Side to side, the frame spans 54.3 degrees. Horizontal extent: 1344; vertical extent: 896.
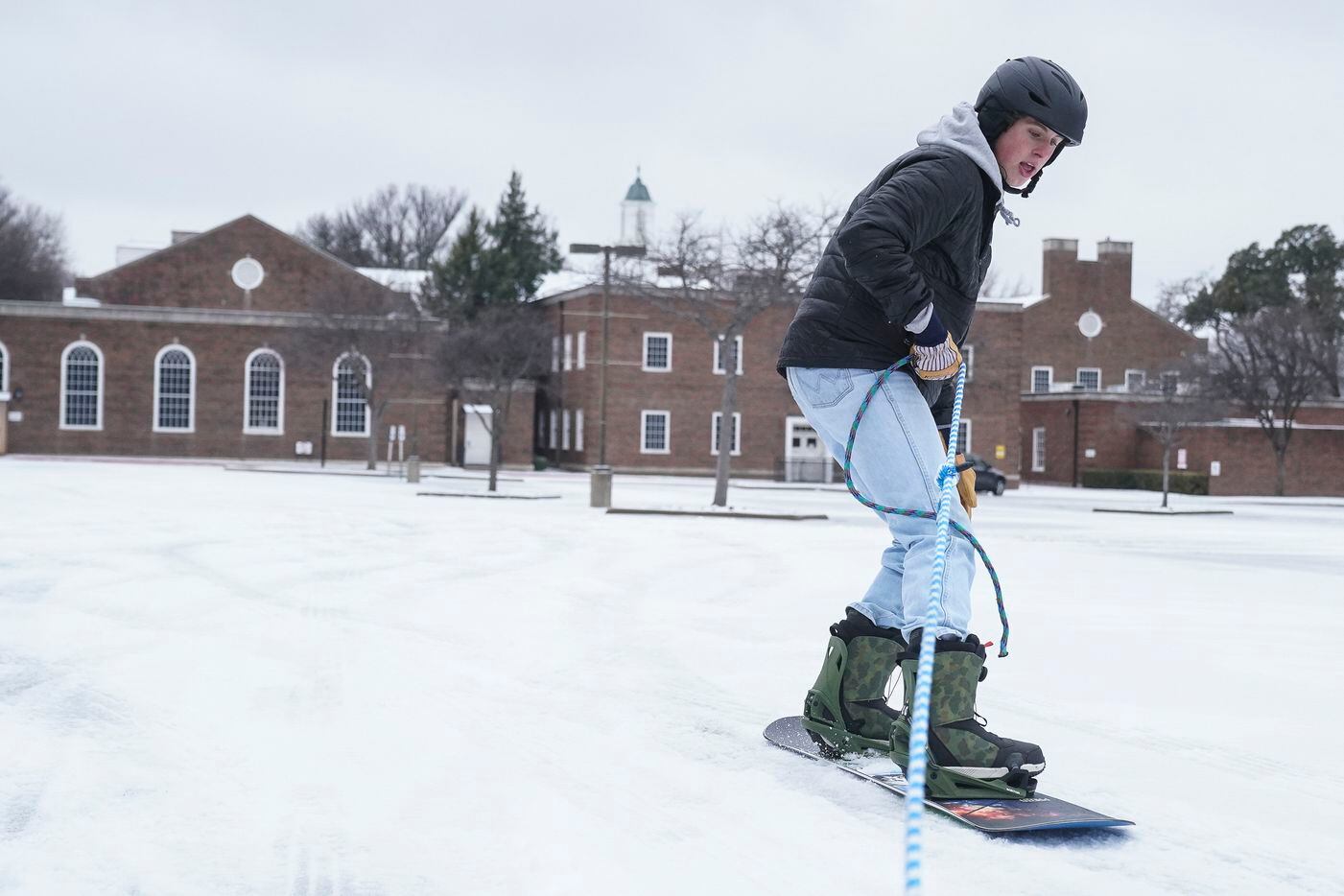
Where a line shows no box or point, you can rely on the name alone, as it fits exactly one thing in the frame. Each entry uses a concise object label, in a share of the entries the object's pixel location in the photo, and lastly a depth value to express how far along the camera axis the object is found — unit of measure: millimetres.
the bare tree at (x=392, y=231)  76625
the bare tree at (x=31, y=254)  71500
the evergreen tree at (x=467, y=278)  60438
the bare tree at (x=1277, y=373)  43000
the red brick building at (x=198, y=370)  49500
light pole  23766
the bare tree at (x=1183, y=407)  37719
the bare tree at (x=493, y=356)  32531
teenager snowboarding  3600
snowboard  3242
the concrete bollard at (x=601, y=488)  23734
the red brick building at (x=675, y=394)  50000
